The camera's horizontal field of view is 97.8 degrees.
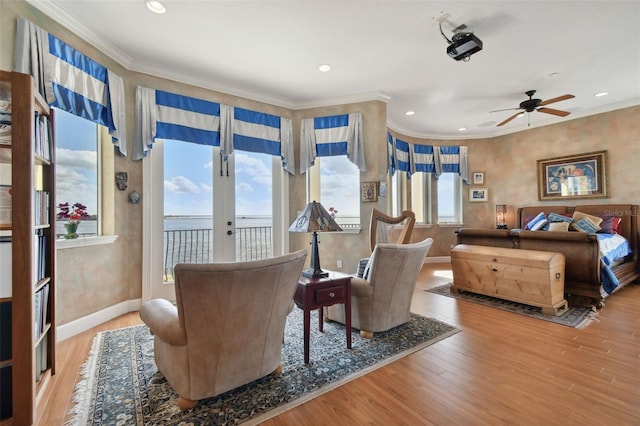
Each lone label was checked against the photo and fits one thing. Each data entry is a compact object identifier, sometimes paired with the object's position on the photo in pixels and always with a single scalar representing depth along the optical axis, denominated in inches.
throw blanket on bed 129.6
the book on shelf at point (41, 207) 66.9
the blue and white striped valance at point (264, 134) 155.4
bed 126.1
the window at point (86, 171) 106.8
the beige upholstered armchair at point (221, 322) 55.3
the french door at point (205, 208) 133.3
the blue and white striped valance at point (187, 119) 133.0
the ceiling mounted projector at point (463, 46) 101.2
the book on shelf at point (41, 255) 70.7
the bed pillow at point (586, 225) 175.2
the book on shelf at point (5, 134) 57.1
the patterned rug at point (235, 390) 61.4
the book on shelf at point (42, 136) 66.9
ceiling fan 156.7
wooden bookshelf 56.0
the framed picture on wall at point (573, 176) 189.8
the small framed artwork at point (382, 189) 166.6
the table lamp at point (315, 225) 87.9
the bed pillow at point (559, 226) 178.7
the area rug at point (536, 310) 112.2
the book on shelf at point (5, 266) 56.6
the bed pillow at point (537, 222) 194.1
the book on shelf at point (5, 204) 58.1
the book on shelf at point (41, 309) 66.9
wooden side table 82.2
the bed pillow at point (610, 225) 175.0
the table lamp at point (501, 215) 231.5
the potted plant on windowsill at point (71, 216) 104.7
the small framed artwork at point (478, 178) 250.2
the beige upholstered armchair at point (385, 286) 92.5
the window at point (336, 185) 176.2
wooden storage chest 119.8
